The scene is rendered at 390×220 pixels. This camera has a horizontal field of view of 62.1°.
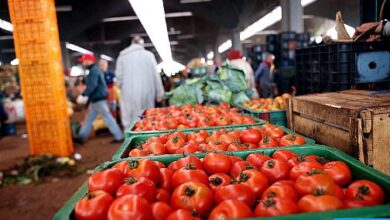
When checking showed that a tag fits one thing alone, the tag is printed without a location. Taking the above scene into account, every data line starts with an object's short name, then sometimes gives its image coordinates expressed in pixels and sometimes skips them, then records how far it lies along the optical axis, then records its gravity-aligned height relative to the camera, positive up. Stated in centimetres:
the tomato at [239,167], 167 -49
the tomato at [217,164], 172 -48
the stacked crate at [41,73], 615 +21
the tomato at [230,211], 116 -50
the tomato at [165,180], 161 -52
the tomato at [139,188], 136 -47
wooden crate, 213 -42
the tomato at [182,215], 118 -51
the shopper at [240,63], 739 +20
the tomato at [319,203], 115 -49
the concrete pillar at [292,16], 1111 +183
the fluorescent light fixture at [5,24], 1569 +308
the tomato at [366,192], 126 -50
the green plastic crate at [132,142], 229 -53
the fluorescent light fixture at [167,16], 1855 +361
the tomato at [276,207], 116 -50
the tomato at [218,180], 154 -52
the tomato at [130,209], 119 -48
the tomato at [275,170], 160 -50
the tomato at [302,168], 154 -48
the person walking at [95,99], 782 -47
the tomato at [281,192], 129 -49
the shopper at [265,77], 1025 -22
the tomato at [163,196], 145 -54
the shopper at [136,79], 632 -3
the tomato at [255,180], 143 -49
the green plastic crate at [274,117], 384 -55
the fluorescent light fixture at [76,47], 2655 +293
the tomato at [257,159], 180 -50
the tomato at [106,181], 146 -46
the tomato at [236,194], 133 -50
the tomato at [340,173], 151 -50
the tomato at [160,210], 126 -53
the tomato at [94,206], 126 -49
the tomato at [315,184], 127 -47
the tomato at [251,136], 249 -50
